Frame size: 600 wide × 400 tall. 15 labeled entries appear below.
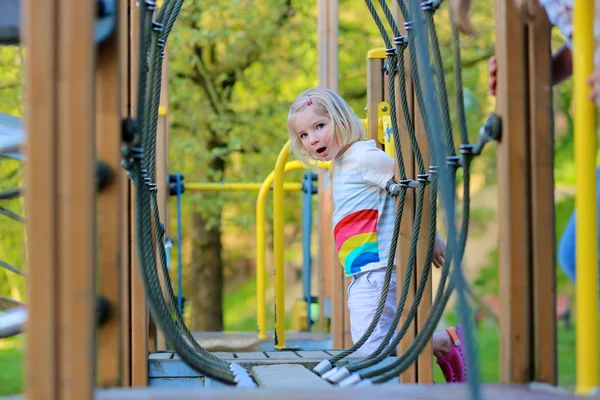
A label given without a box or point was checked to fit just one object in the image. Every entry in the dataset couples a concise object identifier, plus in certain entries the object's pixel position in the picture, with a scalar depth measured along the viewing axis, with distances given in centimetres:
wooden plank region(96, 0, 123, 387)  294
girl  419
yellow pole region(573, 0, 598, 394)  293
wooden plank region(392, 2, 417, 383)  380
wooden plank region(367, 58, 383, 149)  453
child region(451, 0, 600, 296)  315
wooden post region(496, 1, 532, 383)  319
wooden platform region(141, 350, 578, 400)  296
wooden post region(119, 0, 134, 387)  377
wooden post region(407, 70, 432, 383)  374
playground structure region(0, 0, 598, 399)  252
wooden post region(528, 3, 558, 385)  317
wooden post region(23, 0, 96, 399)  250
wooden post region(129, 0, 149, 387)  378
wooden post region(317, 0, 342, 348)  522
